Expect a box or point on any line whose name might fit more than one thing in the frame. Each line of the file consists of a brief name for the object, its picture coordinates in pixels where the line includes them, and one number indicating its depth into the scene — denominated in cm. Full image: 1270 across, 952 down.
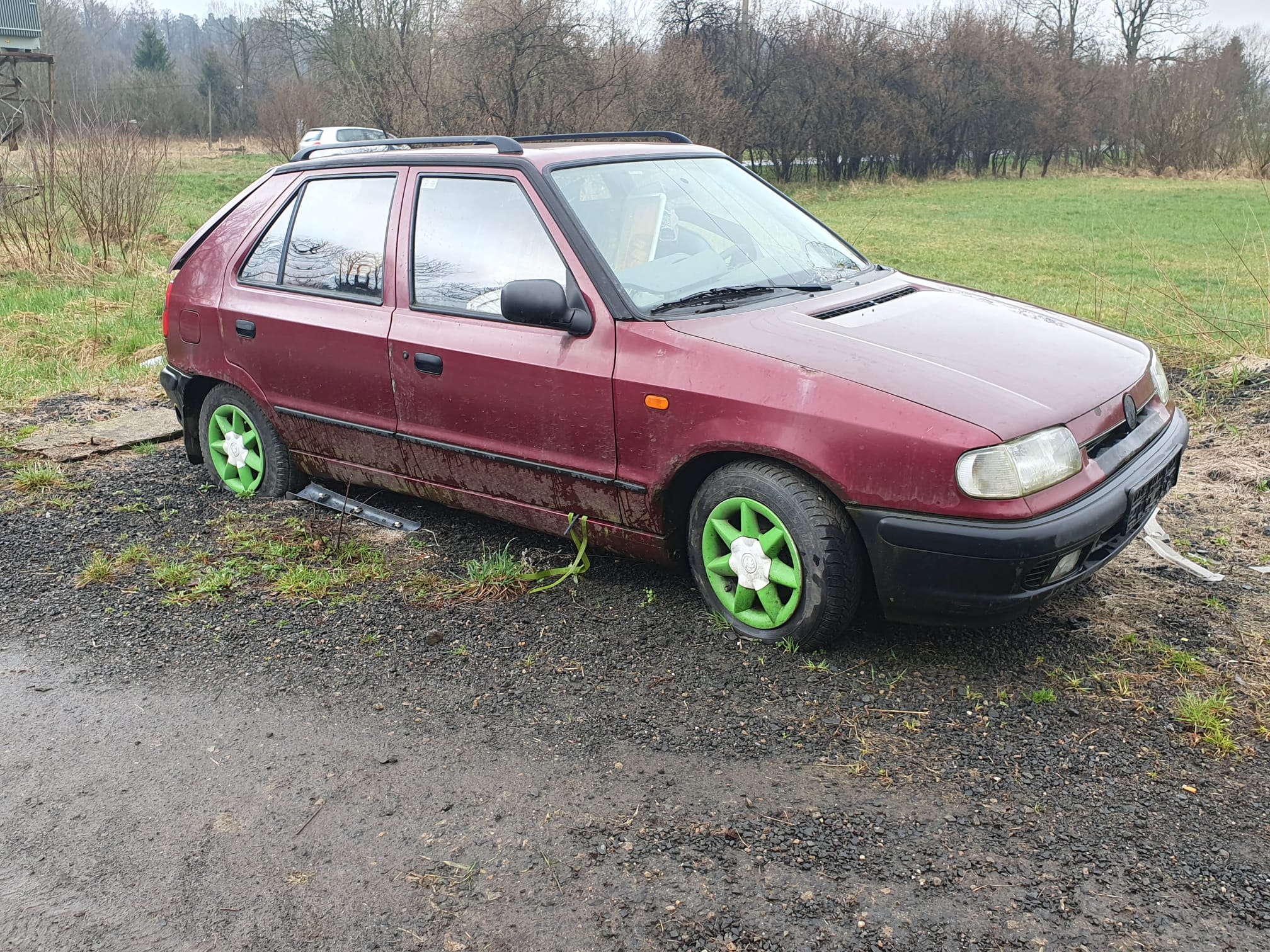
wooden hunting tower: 2492
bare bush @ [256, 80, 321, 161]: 3572
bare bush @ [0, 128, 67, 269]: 1323
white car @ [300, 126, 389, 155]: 2564
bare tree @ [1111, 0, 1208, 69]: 5638
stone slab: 661
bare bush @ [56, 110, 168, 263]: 1329
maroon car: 340
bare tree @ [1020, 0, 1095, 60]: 4975
